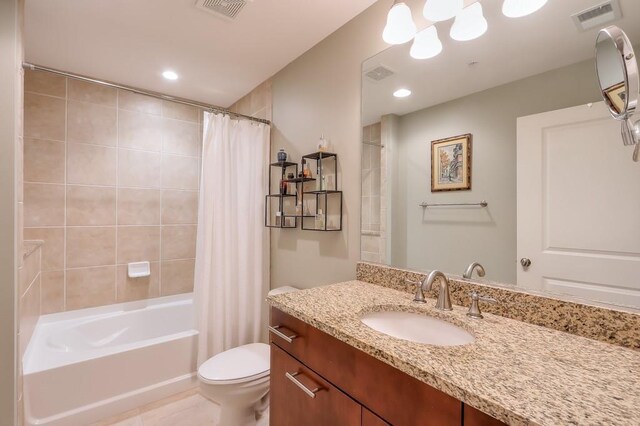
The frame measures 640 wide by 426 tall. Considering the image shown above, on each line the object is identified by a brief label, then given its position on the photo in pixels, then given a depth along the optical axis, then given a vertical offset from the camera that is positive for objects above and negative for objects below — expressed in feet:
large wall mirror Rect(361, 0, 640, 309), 2.91 +0.70
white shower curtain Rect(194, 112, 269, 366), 6.93 -0.58
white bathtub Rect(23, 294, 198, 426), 5.51 -3.34
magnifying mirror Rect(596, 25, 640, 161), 2.52 +1.25
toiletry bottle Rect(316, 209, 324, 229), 6.18 -0.13
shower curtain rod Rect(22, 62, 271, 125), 5.11 +2.56
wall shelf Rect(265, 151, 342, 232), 6.04 +0.40
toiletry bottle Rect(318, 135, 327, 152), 5.99 +1.44
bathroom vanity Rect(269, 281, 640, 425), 1.86 -1.22
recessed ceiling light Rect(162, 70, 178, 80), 7.66 +3.77
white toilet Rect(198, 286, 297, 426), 5.05 -3.04
